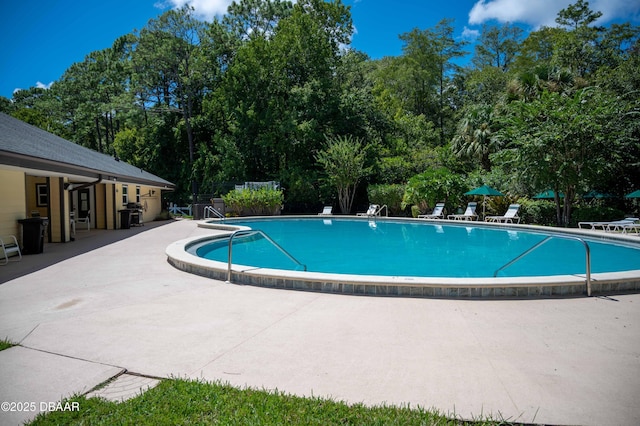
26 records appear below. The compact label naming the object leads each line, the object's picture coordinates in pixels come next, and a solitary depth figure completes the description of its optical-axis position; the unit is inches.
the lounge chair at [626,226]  486.0
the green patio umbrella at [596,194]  668.0
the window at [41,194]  501.4
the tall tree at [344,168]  895.7
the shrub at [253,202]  838.5
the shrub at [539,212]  644.7
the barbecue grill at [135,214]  680.6
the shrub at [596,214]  588.4
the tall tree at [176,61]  1175.6
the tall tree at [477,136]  937.5
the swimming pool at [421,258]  201.6
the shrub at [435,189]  767.1
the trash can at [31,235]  360.2
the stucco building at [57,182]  345.4
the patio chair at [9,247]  312.3
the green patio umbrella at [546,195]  684.7
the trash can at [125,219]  638.5
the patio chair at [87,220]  594.8
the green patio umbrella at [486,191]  666.8
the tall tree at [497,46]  1534.2
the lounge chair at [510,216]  633.6
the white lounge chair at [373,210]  813.2
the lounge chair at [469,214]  696.5
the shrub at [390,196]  860.0
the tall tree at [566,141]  564.7
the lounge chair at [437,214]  738.8
